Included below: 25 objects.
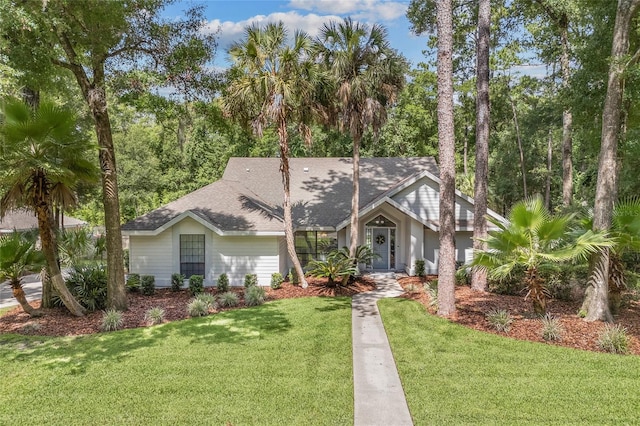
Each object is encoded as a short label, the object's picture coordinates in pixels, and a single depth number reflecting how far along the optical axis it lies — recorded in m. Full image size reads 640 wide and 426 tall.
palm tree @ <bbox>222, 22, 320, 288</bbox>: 13.35
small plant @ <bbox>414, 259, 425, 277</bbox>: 17.48
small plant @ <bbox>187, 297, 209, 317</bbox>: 11.79
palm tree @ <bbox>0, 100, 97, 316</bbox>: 9.01
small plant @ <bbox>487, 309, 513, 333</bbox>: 9.52
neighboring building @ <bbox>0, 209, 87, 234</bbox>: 24.06
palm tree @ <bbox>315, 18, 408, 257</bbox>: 14.75
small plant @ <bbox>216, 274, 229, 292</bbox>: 15.30
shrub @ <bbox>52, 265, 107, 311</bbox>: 12.15
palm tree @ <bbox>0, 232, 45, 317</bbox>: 10.41
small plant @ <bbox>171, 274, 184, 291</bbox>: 15.39
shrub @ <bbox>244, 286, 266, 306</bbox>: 13.13
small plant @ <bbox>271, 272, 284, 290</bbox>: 15.61
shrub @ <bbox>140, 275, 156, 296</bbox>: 14.77
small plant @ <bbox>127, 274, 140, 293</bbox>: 14.88
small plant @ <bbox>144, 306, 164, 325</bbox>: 11.07
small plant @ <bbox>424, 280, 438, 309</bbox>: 12.04
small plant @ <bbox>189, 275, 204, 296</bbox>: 14.75
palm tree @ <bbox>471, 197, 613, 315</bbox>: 8.96
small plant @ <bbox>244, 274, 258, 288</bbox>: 15.84
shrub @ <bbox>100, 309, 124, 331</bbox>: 10.38
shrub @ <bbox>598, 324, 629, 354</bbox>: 8.06
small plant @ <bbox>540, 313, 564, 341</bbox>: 8.81
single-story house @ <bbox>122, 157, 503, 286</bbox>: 16.05
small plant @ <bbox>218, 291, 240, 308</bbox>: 13.02
